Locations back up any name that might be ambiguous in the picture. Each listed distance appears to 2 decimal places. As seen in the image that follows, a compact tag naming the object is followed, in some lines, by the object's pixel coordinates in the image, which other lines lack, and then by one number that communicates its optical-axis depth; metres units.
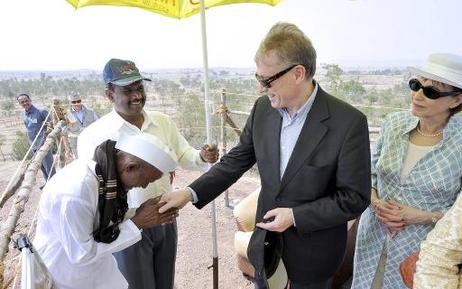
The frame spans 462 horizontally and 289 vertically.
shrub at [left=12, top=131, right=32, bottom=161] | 15.30
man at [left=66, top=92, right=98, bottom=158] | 6.64
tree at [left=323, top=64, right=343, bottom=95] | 15.79
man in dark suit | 1.53
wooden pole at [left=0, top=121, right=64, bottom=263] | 1.56
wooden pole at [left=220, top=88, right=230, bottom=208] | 4.87
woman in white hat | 1.70
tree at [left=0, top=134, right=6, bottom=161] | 16.10
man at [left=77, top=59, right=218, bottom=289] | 2.21
